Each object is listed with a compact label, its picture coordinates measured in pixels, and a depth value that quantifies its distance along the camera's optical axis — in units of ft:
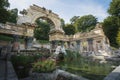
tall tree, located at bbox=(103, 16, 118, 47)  40.26
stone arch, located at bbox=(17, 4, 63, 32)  31.35
